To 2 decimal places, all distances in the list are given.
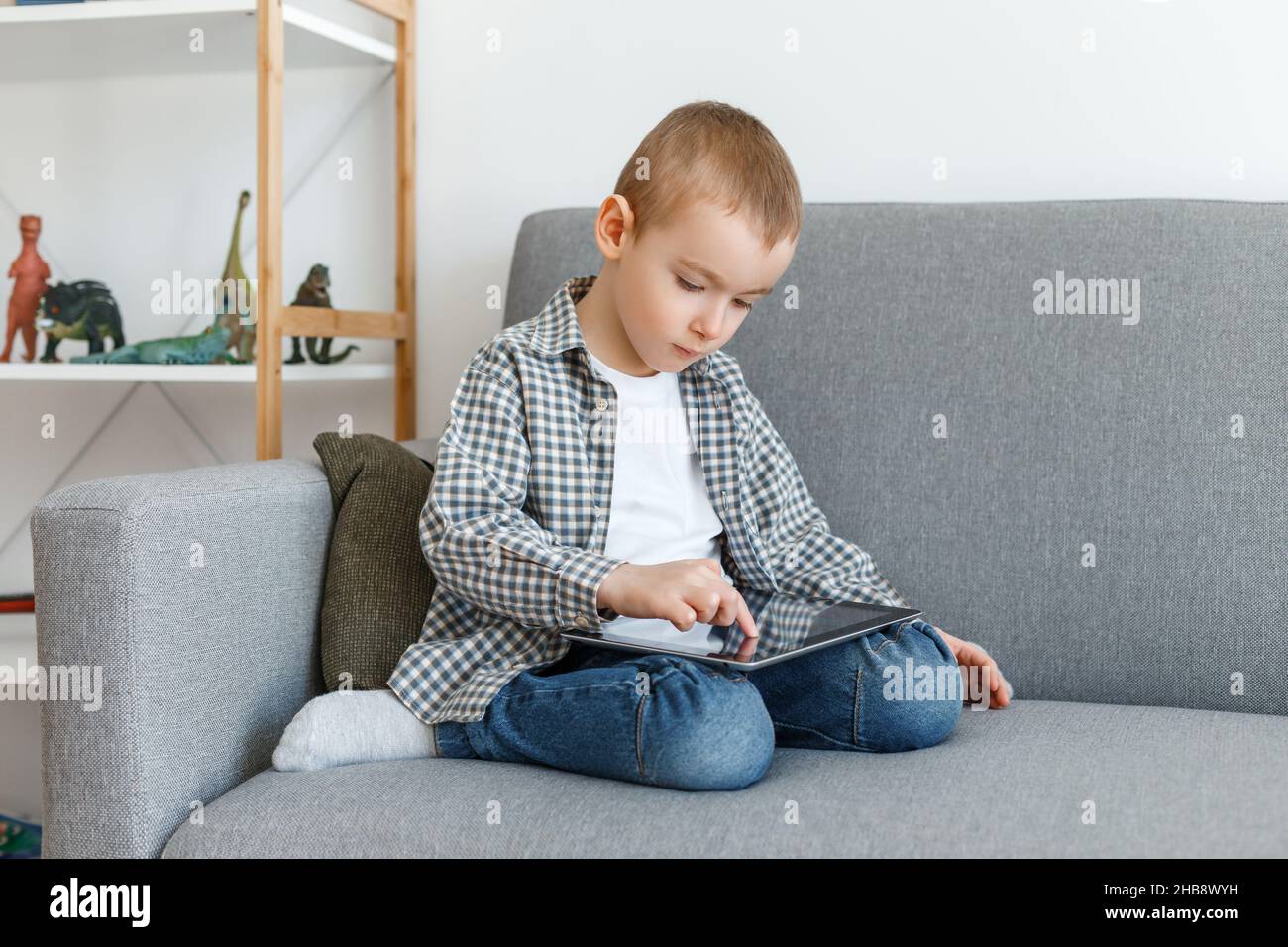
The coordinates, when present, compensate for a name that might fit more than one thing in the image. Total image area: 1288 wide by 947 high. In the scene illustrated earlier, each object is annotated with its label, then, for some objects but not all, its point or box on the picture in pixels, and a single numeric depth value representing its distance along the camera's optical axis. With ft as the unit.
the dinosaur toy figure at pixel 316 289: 5.44
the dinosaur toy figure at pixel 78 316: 5.63
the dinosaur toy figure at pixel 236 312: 5.34
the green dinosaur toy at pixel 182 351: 5.21
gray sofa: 3.01
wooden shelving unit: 4.95
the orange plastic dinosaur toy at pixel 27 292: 5.69
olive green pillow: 3.77
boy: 3.31
